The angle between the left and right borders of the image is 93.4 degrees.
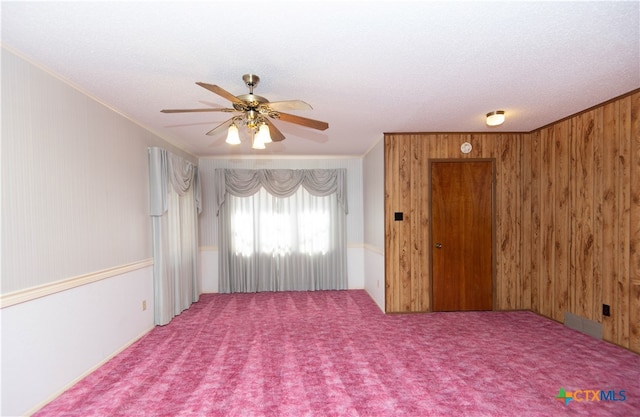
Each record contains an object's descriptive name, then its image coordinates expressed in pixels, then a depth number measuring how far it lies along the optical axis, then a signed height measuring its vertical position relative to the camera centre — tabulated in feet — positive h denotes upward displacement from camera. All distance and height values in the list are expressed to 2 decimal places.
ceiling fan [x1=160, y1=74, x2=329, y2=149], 6.79 +2.23
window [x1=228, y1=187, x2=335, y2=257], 17.87 -1.15
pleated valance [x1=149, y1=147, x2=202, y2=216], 12.10 +1.27
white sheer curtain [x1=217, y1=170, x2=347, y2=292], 17.72 -1.50
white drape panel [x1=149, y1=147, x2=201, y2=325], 12.17 -1.11
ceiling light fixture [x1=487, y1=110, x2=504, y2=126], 10.56 +2.94
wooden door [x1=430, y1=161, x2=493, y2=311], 13.58 -1.51
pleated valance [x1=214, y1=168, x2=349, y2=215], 17.69 +1.37
